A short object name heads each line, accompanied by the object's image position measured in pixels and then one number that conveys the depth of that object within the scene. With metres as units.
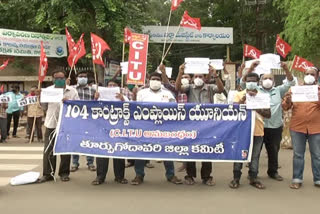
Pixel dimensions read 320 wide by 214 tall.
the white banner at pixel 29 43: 14.35
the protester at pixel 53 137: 6.73
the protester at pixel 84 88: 7.19
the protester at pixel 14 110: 13.50
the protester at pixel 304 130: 6.21
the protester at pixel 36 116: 12.37
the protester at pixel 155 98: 6.55
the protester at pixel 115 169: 6.57
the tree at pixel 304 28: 14.60
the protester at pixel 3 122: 12.32
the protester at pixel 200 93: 6.51
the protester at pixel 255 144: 6.26
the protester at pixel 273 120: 6.48
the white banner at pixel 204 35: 19.08
